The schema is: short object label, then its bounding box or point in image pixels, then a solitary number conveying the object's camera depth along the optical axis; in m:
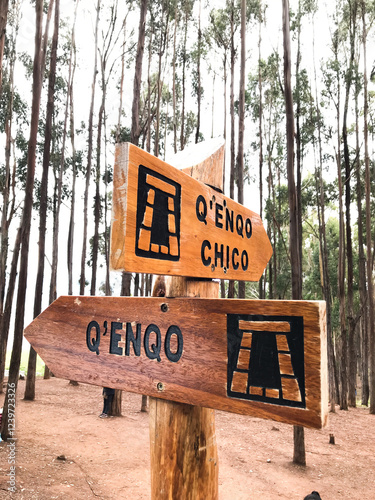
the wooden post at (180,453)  1.09
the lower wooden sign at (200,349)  0.78
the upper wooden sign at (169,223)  0.88
